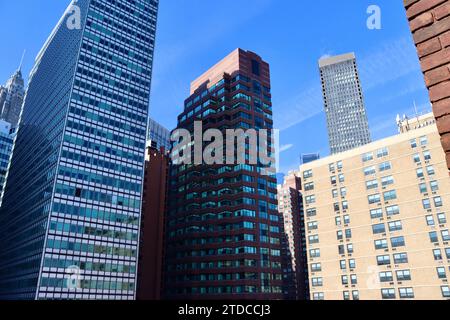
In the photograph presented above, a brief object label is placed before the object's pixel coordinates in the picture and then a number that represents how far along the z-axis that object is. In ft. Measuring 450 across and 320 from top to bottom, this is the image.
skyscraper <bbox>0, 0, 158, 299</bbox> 285.84
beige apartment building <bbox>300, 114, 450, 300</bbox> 225.76
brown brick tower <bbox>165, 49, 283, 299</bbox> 347.79
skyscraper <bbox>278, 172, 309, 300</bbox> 536.01
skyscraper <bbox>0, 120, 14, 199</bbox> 476.34
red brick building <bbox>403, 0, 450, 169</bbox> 15.61
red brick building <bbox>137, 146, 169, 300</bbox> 377.50
